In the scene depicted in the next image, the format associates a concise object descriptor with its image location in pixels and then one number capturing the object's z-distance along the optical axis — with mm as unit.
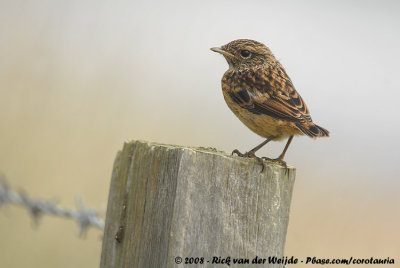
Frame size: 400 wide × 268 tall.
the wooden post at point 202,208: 4383
